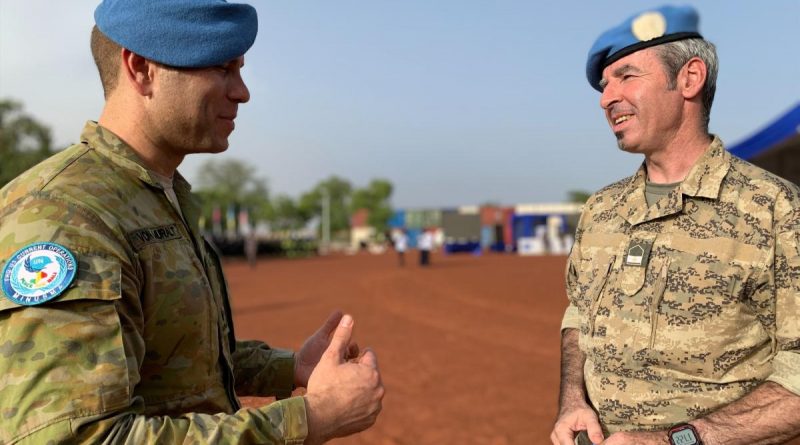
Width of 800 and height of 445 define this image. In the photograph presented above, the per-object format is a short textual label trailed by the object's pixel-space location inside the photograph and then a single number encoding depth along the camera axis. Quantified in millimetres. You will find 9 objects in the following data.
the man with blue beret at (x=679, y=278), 1853
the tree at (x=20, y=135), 31016
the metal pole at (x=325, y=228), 68525
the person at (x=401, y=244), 27541
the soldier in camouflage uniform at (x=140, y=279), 1114
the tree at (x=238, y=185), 81550
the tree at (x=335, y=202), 88562
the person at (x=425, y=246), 26828
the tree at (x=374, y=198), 87631
